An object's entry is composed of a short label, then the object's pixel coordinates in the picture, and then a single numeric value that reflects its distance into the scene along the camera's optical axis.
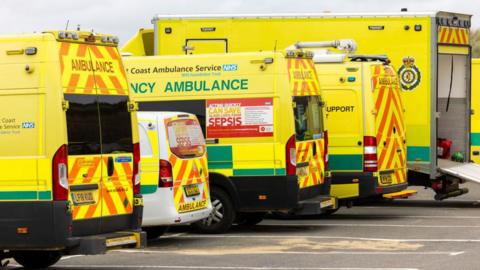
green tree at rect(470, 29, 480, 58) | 68.26
